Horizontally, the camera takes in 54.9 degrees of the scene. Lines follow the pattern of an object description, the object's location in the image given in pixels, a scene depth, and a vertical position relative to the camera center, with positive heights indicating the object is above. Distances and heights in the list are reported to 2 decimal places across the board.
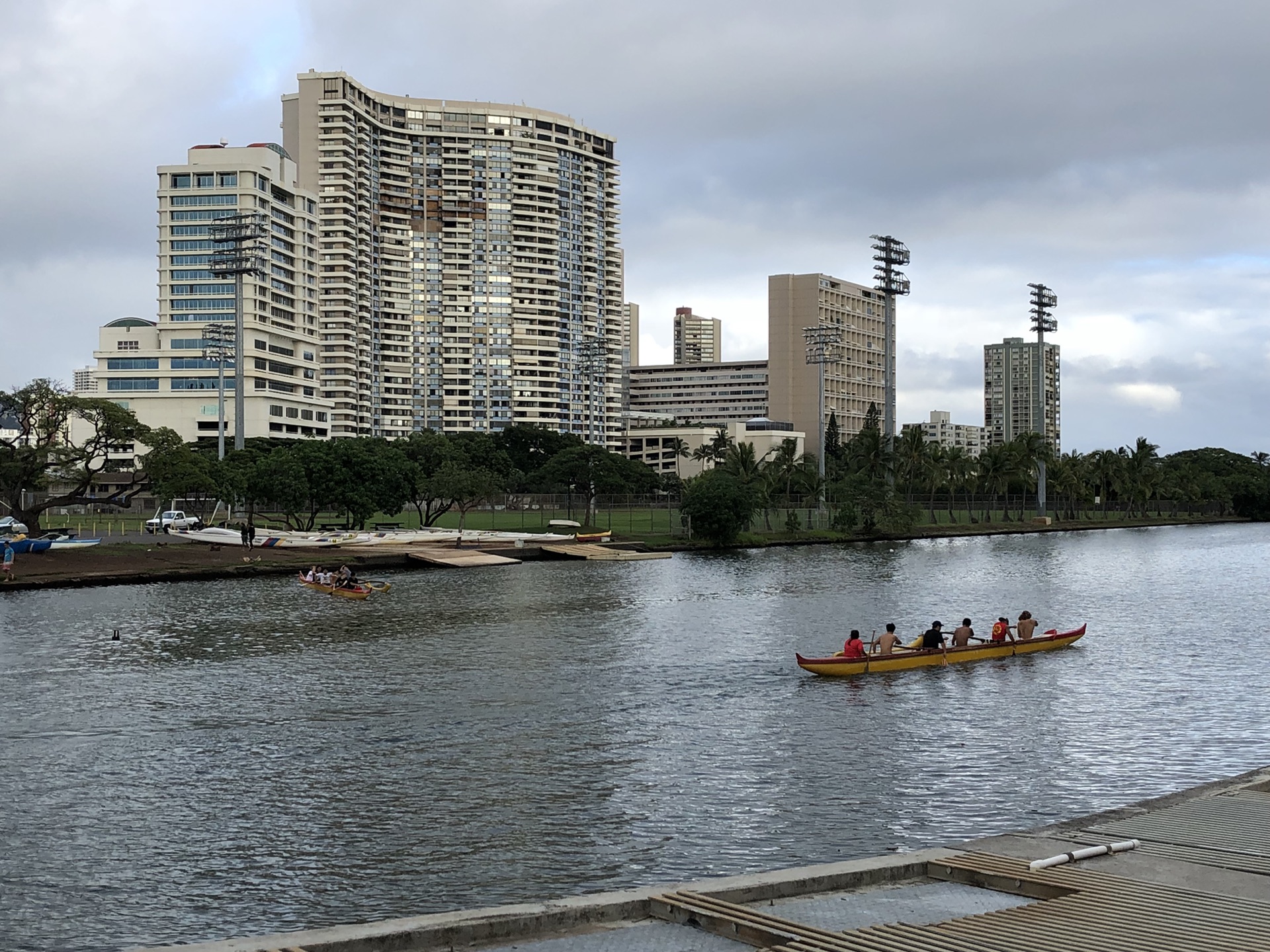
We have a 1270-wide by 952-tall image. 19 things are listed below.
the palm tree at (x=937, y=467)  146.75 +3.60
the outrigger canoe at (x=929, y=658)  37.09 -5.24
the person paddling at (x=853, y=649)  37.88 -4.73
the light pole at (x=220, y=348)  128.12 +17.25
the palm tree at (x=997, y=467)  152.75 +3.77
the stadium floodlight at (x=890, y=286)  141.00 +25.17
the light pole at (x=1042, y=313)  171.50 +26.09
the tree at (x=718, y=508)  102.12 -1.04
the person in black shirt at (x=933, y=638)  40.31 -4.68
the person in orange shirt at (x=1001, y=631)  42.56 -4.68
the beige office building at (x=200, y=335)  180.50 +24.24
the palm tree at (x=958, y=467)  149.00 +3.67
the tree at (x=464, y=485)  99.88 +0.81
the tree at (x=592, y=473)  169.12 +3.23
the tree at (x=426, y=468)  101.25 +2.45
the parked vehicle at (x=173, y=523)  100.06 -2.47
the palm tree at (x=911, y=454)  147.00 +5.10
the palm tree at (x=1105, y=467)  178.50 +4.49
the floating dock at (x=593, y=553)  91.94 -4.38
